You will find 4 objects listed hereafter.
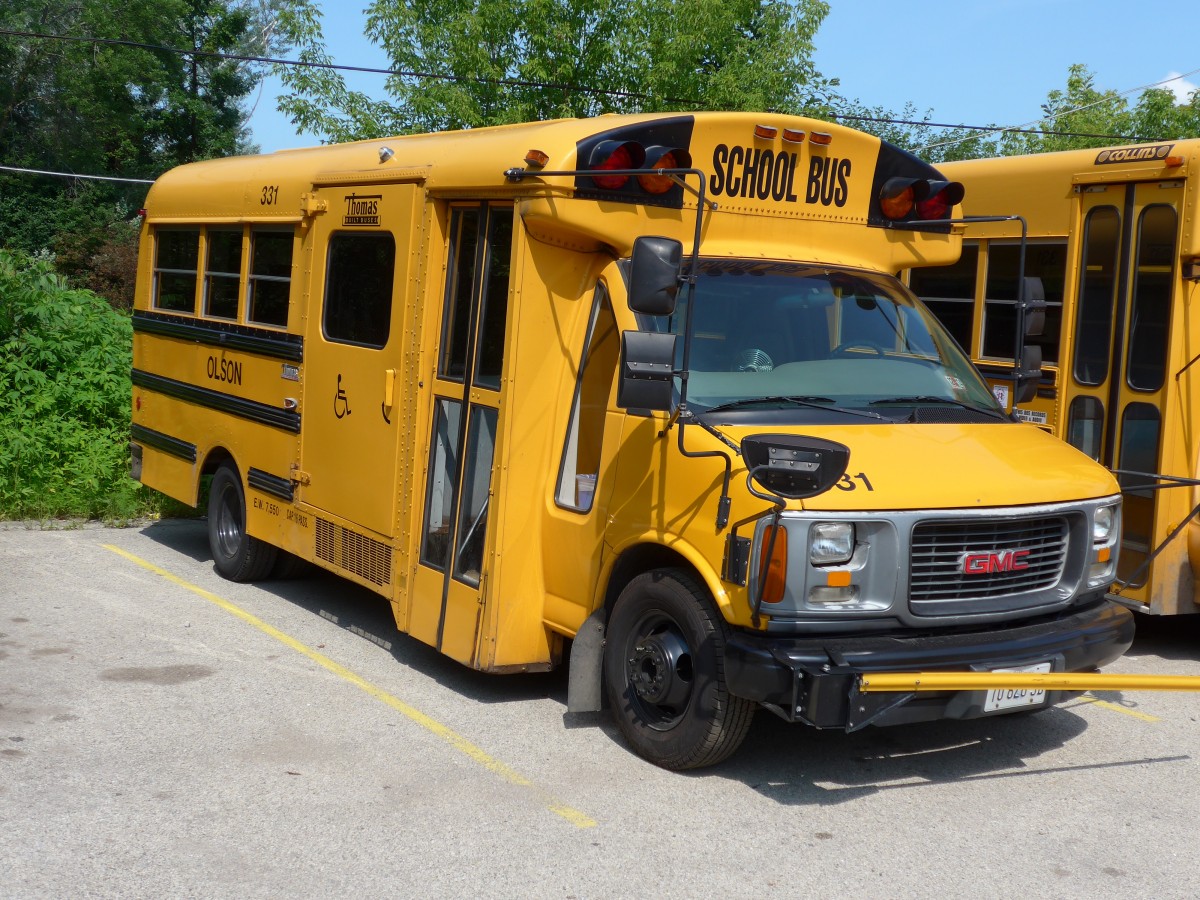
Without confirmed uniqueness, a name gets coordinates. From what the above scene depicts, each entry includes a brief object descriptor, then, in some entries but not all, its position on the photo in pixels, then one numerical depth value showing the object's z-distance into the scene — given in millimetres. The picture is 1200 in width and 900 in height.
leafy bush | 11188
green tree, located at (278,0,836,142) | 18406
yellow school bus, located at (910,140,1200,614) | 7406
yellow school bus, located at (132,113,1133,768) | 4965
